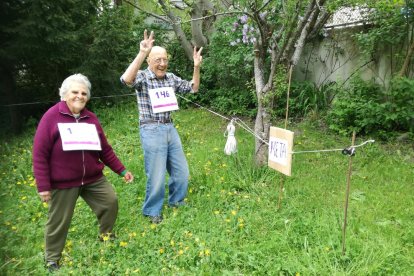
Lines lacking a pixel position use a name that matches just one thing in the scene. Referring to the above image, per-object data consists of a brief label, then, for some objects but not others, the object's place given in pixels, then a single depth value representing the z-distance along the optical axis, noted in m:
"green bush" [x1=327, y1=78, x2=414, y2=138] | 5.67
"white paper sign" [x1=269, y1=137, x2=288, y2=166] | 3.31
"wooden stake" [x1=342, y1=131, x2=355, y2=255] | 2.92
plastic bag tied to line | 4.88
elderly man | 3.65
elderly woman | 2.92
